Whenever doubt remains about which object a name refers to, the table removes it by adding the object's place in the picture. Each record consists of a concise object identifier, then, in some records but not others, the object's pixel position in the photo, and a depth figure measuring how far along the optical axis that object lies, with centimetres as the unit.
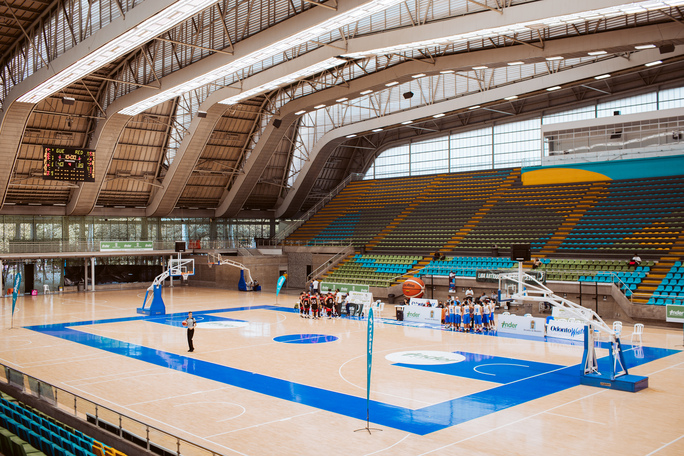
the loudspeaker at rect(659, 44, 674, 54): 2767
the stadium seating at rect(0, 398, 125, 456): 963
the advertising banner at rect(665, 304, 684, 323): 2667
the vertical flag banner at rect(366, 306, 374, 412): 1323
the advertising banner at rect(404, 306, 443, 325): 3000
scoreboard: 3750
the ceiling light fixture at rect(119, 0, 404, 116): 2105
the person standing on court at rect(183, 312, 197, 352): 2180
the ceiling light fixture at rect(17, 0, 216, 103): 2055
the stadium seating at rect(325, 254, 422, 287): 4012
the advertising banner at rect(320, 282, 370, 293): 3697
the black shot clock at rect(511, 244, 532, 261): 1997
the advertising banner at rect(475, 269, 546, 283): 3325
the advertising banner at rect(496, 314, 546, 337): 2619
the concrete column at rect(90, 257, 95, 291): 4594
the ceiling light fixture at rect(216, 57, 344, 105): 2942
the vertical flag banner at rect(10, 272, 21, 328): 2823
